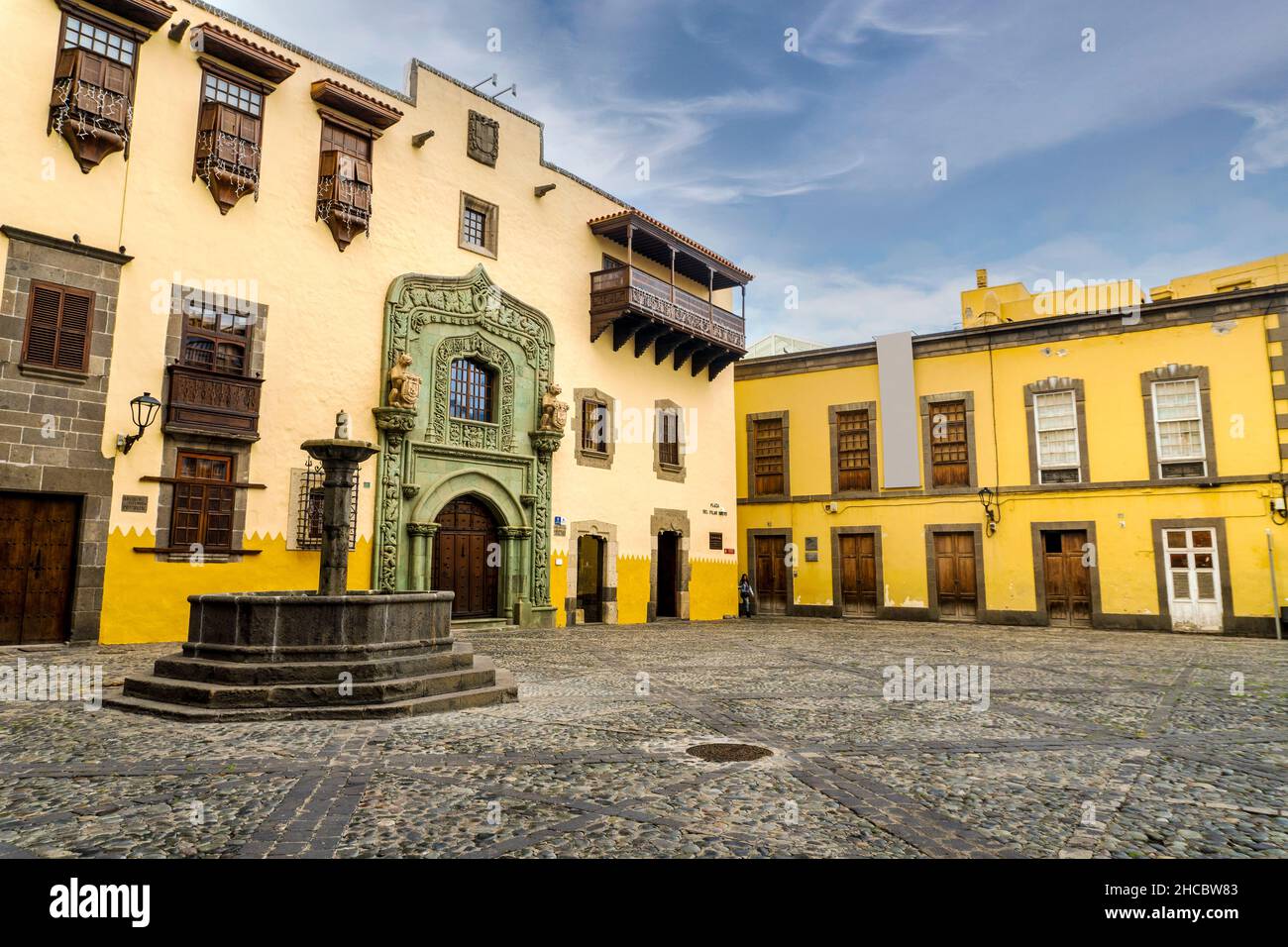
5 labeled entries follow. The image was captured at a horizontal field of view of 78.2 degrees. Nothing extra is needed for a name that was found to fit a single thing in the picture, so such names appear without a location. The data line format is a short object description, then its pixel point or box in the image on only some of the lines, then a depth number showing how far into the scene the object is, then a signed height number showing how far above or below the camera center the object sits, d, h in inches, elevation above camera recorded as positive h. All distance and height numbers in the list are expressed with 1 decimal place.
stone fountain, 285.7 -36.0
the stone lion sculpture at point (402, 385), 627.5 +145.7
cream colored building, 481.4 +180.5
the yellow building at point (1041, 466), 773.3 +115.2
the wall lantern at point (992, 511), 877.2 +65.5
